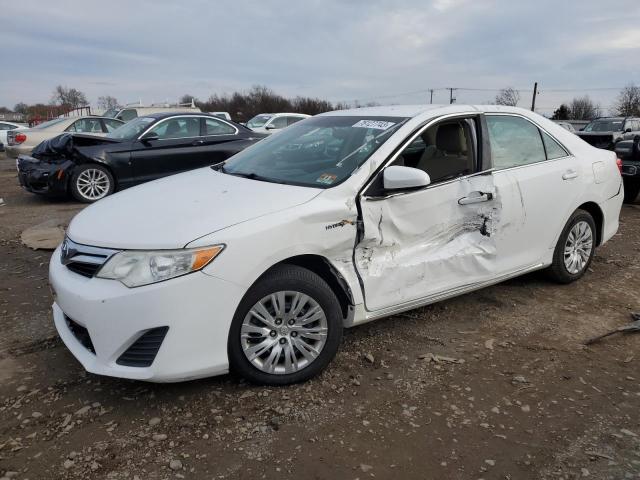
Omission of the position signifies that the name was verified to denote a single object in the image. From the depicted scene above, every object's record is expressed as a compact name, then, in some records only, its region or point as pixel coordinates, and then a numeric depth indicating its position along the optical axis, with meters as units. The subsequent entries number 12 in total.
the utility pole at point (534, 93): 49.56
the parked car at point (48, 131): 12.47
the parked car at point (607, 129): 14.12
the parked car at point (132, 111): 20.46
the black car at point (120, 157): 8.49
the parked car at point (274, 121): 16.97
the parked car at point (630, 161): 8.84
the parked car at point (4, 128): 21.56
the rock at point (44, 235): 5.93
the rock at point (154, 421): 2.71
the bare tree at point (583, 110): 65.06
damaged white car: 2.66
